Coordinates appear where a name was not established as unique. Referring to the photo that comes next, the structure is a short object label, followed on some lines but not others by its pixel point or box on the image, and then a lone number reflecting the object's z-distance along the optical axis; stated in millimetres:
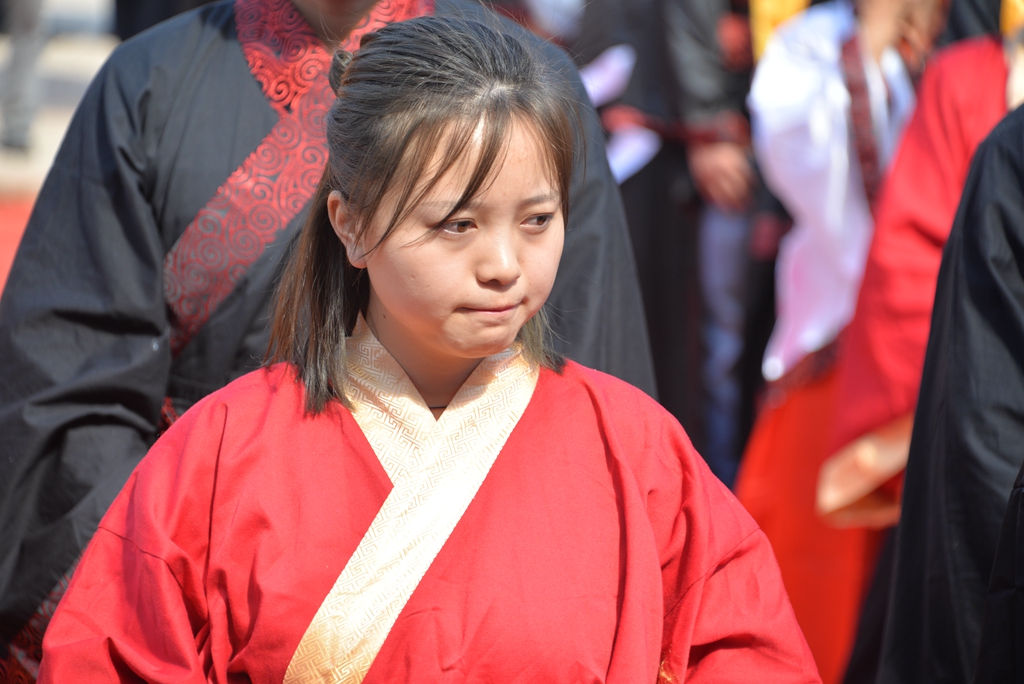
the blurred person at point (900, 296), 5336
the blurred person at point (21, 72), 14766
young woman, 2725
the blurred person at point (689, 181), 8031
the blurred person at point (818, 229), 6512
